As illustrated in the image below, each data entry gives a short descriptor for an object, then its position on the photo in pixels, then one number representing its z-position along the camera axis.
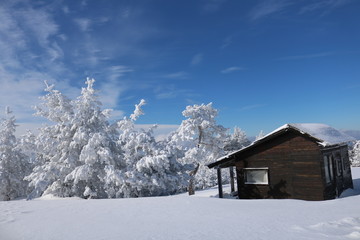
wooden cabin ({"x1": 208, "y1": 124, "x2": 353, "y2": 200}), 14.84
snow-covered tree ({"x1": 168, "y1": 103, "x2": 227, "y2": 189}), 26.16
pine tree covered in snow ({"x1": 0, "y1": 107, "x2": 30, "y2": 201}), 30.14
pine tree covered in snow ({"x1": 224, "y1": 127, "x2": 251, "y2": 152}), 64.81
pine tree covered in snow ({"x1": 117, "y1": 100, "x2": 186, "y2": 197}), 21.44
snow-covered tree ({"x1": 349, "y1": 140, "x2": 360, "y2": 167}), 52.03
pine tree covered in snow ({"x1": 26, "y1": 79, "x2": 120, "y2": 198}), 20.95
